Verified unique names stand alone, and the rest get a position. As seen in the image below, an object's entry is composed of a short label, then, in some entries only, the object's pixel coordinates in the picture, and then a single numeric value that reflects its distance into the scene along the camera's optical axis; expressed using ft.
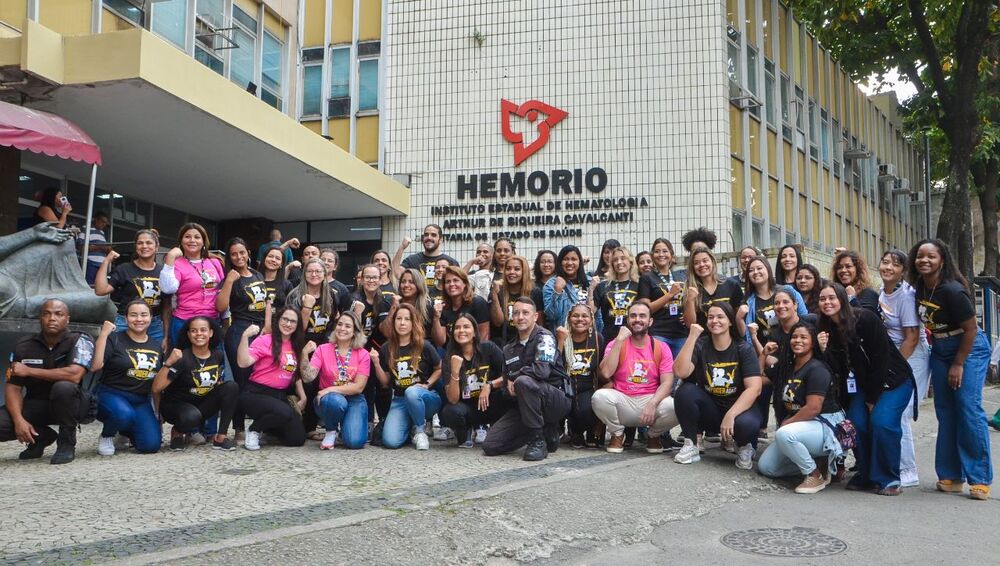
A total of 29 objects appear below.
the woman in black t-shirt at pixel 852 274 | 25.25
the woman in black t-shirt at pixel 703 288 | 25.35
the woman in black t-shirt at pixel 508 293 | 26.30
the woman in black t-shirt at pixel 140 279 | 25.25
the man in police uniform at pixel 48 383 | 21.38
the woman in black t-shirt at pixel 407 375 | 24.31
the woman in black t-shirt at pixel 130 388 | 22.65
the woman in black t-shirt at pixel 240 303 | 26.08
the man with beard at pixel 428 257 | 29.27
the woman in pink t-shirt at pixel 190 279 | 25.64
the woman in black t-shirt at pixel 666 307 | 26.35
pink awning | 27.89
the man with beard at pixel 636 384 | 23.65
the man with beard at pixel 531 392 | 22.86
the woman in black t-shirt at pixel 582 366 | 24.68
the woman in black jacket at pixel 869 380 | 20.16
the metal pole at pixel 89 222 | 29.89
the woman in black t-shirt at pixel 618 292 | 26.91
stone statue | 26.09
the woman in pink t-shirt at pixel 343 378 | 24.08
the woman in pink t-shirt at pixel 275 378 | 23.73
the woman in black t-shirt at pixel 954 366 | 19.60
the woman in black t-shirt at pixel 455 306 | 26.03
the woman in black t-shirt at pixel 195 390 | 23.34
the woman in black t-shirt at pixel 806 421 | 20.31
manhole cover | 15.29
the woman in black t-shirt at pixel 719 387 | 22.12
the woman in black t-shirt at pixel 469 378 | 24.16
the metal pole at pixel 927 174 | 81.20
